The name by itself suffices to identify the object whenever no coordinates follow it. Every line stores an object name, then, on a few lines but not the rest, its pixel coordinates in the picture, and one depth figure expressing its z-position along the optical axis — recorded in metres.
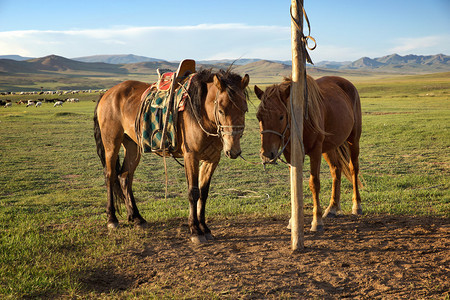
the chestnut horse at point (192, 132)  4.70
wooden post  4.73
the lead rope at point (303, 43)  4.67
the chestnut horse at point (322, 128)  4.94
